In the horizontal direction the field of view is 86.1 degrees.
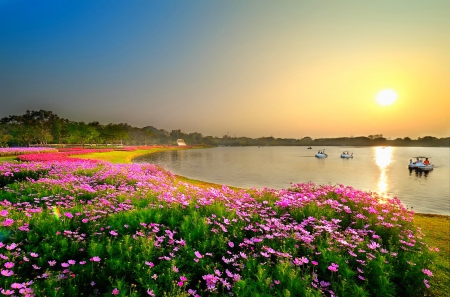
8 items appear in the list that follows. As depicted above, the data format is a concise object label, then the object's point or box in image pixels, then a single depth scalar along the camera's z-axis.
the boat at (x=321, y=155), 81.00
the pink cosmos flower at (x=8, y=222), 4.48
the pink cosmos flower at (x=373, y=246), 4.71
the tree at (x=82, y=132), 79.19
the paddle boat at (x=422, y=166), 44.26
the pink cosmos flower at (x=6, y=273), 3.06
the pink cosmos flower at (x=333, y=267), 3.84
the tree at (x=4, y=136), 60.66
